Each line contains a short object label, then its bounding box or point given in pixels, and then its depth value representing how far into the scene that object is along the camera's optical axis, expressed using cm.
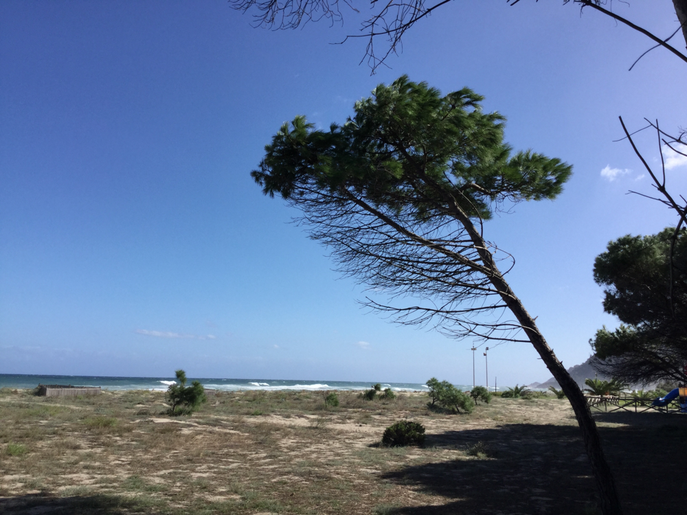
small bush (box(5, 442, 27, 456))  796
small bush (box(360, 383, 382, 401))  2595
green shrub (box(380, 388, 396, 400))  2627
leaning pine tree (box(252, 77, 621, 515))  502
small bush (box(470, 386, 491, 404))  2492
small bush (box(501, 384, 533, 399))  3456
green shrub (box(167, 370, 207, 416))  1592
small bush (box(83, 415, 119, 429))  1152
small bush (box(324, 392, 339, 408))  2146
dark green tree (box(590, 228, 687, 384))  999
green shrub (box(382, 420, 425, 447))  1134
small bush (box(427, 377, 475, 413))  2050
